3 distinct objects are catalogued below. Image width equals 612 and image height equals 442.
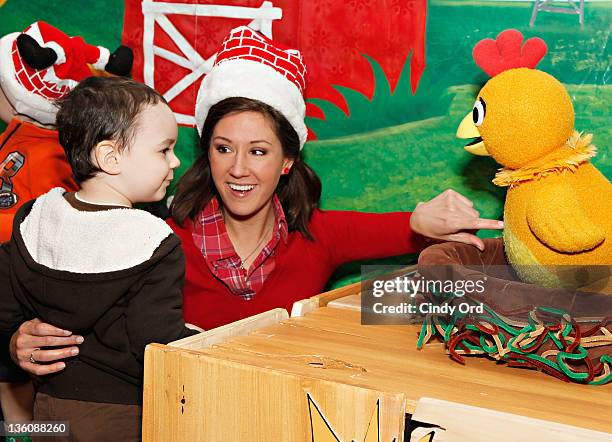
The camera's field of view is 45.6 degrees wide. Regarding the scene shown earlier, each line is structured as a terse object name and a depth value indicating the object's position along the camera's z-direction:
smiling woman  1.30
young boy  0.98
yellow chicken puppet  0.87
